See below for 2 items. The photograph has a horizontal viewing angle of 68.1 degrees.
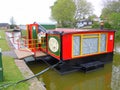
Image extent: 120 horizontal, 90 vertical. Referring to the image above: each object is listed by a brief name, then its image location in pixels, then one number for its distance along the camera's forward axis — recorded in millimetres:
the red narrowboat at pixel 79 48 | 4053
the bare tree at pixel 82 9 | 20443
